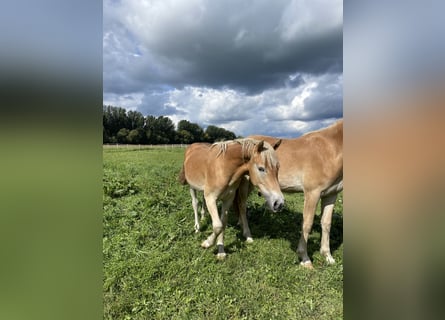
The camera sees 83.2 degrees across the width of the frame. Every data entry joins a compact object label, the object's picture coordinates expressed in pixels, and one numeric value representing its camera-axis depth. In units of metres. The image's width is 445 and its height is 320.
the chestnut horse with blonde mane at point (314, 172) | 3.19
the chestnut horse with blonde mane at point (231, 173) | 2.72
